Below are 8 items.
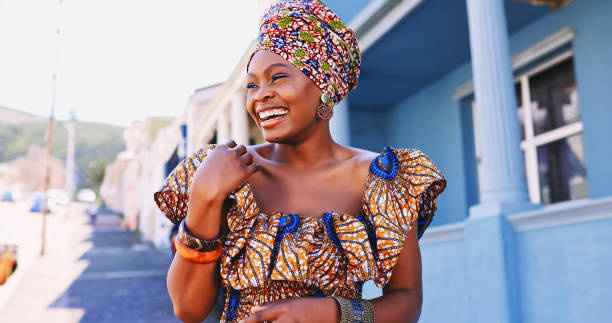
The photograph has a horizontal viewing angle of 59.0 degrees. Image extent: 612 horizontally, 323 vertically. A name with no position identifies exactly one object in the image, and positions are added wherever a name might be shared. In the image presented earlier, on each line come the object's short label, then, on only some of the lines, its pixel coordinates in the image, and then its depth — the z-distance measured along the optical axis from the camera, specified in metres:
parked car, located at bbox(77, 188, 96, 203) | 59.50
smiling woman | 1.39
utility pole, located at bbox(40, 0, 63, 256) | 19.82
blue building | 4.59
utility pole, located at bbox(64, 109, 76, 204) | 57.00
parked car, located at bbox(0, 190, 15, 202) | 31.87
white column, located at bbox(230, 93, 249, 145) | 12.07
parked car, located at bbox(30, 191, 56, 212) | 29.96
